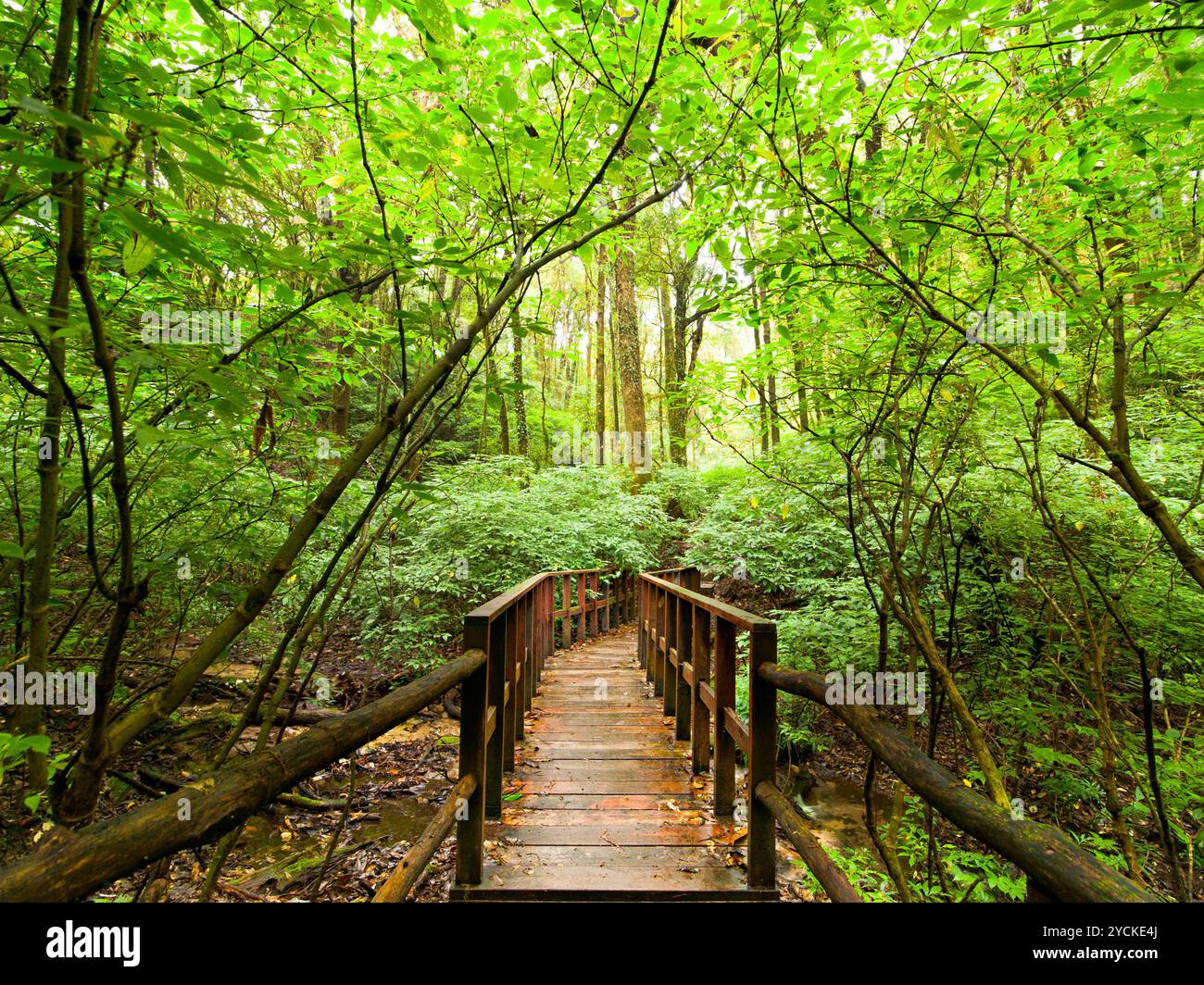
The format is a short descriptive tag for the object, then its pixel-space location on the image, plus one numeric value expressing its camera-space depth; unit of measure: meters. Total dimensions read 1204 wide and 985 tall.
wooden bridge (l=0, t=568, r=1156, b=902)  0.93
